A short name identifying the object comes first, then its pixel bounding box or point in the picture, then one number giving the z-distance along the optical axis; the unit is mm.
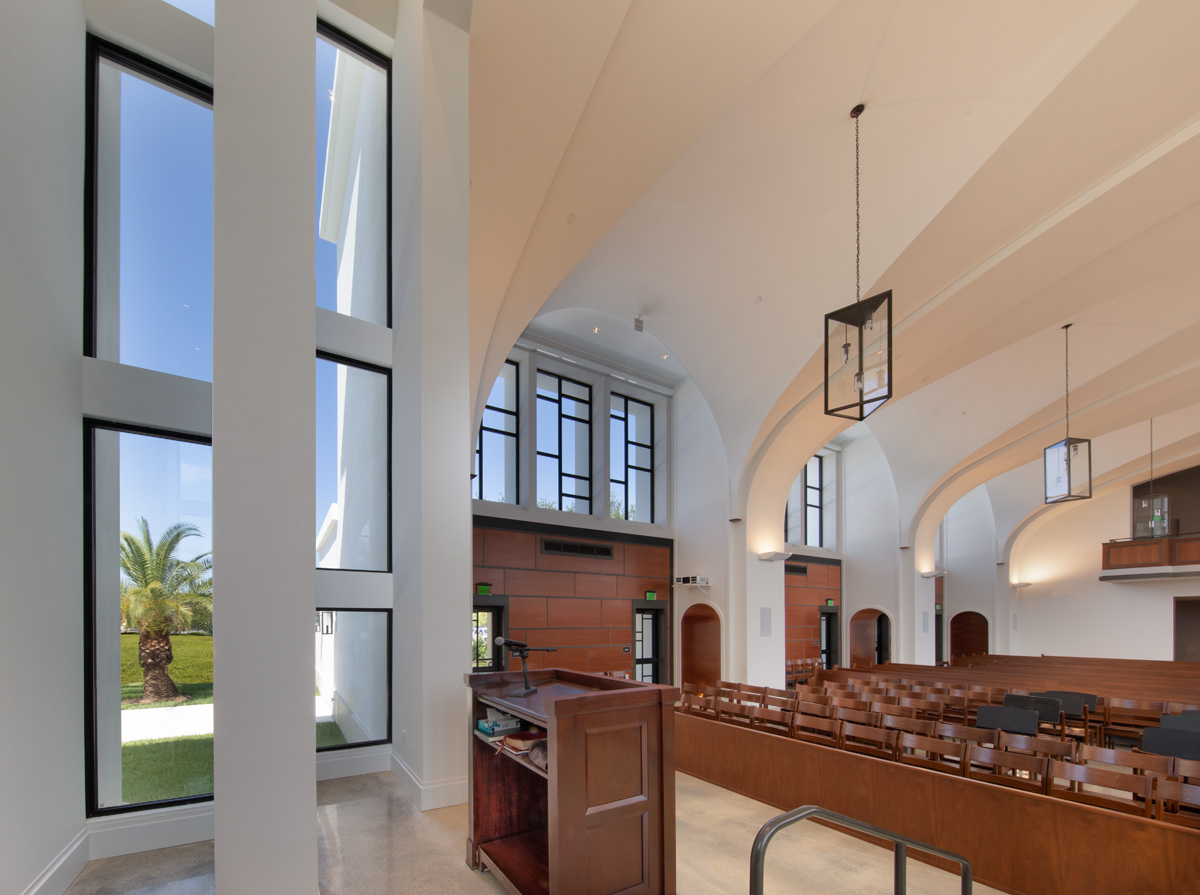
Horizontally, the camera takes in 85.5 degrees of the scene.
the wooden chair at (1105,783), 3414
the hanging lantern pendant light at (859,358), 4957
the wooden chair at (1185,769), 3723
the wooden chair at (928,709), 7059
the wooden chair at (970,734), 4531
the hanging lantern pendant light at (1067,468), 9375
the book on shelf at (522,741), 3020
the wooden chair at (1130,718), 6977
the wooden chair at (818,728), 4953
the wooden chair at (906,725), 4996
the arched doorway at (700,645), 11820
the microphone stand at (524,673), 3264
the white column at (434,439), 4352
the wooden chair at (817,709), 5848
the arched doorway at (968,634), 18595
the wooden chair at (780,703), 6324
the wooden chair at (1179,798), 3346
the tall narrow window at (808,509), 15547
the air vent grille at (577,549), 10547
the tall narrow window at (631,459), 12125
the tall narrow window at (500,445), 10219
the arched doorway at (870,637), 16484
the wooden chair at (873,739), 4559
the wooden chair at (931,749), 4125
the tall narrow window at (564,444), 11188
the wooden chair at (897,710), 6297
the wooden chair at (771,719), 5440
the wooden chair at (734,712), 5934
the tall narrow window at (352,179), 5602
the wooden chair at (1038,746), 4168
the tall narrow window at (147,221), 4059
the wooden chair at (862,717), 5309
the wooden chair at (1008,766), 3785
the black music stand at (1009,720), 5117
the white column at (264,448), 2332
